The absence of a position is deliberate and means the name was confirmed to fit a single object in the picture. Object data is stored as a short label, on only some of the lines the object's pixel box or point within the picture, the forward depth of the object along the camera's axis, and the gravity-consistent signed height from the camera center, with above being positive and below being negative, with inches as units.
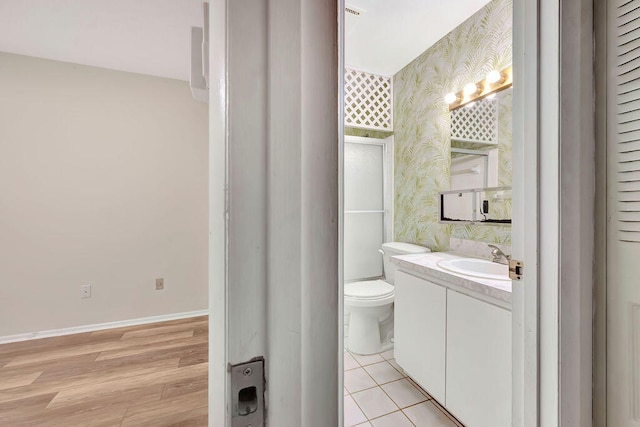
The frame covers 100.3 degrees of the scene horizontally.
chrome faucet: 56.0 -9.6
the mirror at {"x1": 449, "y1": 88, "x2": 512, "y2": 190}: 66.4 +18.0
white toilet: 79.3 -32.1
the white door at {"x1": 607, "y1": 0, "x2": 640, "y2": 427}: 28.7 -0.4
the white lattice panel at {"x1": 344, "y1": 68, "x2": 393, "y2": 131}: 102.1 +43.2
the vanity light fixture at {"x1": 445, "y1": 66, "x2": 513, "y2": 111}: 65.4 +32.8
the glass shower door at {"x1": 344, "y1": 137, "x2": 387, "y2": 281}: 109.0 +1.6
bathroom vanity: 44.5 -25.1
